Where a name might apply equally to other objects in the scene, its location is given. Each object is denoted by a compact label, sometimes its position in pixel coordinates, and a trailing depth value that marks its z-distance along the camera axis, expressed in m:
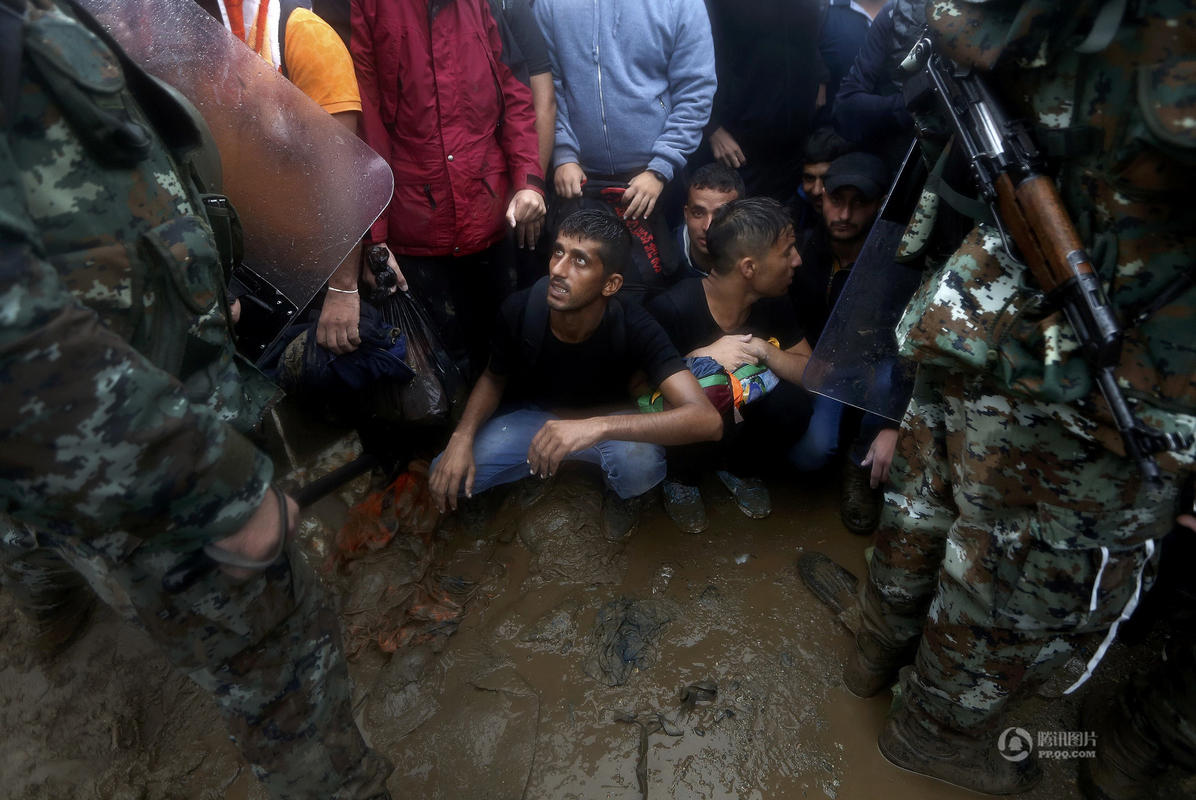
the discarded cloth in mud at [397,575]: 2.13
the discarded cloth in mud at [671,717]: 1.82
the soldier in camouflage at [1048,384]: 1.11
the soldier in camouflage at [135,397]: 0.88
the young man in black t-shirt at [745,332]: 2.59
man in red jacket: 2.30
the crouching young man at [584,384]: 2.28
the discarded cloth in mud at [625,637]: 2.01
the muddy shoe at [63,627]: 1.91
